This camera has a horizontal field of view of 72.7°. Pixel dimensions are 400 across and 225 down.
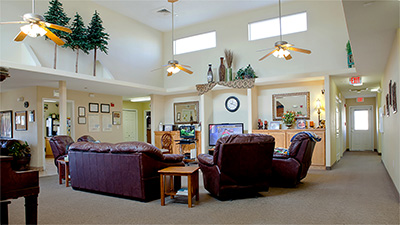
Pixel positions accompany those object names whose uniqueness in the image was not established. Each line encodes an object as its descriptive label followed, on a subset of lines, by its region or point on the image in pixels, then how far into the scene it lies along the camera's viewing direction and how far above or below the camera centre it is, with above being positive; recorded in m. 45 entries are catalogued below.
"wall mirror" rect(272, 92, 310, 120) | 7.45 +0.37
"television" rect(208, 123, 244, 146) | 8.28 -0.38
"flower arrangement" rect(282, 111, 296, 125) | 7.32 -0.03
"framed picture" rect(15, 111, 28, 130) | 7.76 +0.00
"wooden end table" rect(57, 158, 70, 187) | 5.09 -0.92
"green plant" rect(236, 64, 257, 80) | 7.86 +1.29
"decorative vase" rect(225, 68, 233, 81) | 8.29 +1.32
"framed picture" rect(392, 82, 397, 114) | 4.16 +0.29
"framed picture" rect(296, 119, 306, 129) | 7.30 -0.19
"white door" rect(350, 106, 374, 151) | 11.76 -0.52
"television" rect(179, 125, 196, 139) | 8.75 -0.45
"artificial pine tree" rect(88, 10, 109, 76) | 7.18 +2.28
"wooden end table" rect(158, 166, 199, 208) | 3.66 -0.84
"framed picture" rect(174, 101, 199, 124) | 9.57 +0.21
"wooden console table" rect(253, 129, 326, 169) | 6.82 -0.64
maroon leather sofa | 3.88 -0.74
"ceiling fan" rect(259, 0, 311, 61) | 5.20 +1.34
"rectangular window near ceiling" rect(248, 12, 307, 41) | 7.61 +2.67
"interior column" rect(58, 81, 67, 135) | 6.71 +0.34
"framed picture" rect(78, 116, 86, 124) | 8.57 -0.02
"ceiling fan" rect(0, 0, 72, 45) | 3.81 +1.38
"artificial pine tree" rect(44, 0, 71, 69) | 6.32 +2.44
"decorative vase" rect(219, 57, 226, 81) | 8.30 +1.42
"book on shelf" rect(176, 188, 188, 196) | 3.81 -1.04
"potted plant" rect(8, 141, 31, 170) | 7.23 -0.91
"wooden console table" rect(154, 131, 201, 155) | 8.93 -0.81
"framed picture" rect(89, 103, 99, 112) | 9.00 +0.41
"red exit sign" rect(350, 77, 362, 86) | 7.01 +0.93
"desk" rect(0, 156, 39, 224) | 2.25 -0.58
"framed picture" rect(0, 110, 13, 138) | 8.30 -0.12
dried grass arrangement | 8.45 +1.83
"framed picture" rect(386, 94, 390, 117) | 5.26 +0.16
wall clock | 8.66 +0.44
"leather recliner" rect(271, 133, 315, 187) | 4.64 -0.80
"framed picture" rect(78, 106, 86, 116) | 8.62 +0.27
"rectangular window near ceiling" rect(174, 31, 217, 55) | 9.16 +2.64
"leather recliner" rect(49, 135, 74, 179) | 5.86 -0.58
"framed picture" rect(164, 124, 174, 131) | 9.59 -0.31
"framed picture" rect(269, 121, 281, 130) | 7.68 -0.23
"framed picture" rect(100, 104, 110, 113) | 9.41 +0.39
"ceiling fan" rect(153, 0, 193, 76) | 6.33 +1.22
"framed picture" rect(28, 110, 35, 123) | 7.57 +0.11
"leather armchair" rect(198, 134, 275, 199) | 3.81 -0.68
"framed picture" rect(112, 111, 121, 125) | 9.81 +0.03
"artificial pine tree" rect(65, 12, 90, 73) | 6.80 +2.08
